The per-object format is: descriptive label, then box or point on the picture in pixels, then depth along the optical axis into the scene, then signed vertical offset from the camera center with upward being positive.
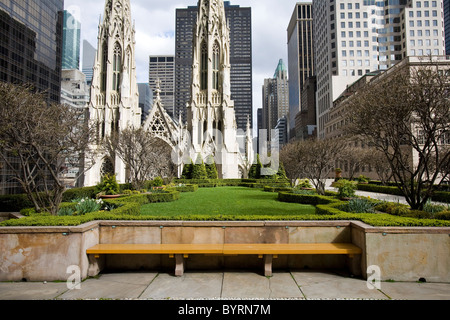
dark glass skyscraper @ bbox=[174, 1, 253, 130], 151.12 +63.51
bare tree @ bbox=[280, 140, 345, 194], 22.00 +1.56
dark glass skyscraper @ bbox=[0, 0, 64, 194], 46.03 +24.31
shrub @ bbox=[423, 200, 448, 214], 8.98 -1.18
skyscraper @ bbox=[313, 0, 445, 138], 73.00 +36.31
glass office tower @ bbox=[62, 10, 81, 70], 132.62 +64.47
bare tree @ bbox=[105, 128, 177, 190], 23.44 +2.44
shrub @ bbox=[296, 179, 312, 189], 22.19 -1.10
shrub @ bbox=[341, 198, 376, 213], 8.66 -1.10
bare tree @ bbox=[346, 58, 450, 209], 9.21 +2.25
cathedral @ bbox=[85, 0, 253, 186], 42.03 +11.81
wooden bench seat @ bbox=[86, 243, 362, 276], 5.60 -1.58
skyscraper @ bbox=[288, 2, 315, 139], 161.00 +72.73
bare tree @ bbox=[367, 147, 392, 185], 29.43 +1.16
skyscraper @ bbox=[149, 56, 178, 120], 164.88 +62.30
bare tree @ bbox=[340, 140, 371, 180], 34.62 +2.24
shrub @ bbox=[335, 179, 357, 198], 13.23 -0.85
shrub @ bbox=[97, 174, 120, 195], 16.77 -0.83
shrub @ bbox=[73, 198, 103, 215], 8.54 -1.08
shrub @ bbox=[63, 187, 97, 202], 17.52 -1.34
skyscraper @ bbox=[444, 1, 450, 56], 141.59 +78.05
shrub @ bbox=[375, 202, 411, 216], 8.04 -1.12
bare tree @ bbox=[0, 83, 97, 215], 9.73 +1.73
